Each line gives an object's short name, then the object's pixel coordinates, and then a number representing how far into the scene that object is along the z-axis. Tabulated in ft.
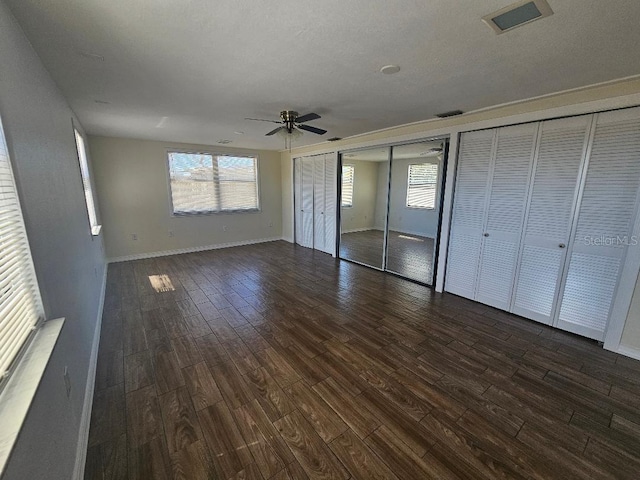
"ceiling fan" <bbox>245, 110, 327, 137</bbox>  10.06
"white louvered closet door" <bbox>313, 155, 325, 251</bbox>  18.78
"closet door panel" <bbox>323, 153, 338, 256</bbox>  17.63
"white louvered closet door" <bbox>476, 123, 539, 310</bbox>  9.51
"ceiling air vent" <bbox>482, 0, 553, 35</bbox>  4.53
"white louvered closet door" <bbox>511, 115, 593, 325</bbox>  8.48
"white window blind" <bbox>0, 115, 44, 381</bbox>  3.19
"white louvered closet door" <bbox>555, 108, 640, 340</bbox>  7.61
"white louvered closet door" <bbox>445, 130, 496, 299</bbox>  10.54
